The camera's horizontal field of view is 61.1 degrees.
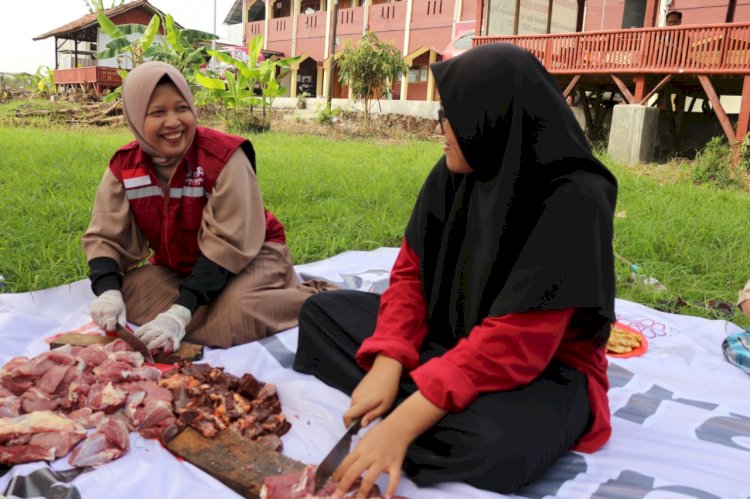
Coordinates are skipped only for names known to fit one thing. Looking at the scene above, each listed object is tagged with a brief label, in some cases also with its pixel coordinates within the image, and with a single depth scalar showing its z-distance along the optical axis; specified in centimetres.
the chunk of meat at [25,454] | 163
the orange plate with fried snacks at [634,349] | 263
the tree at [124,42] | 1007
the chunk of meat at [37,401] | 187
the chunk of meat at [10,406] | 181
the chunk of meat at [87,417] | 183
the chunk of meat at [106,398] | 189
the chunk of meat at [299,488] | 148
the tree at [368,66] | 1262
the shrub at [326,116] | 1327
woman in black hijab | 147
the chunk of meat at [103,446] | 167
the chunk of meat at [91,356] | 210
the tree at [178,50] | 1035
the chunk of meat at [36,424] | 168
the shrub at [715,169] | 675
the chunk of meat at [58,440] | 168
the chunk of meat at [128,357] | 217
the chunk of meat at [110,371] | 202
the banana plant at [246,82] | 1066
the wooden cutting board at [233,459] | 159
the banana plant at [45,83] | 1902
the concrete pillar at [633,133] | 812
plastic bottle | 352
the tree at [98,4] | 1414
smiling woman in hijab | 250
